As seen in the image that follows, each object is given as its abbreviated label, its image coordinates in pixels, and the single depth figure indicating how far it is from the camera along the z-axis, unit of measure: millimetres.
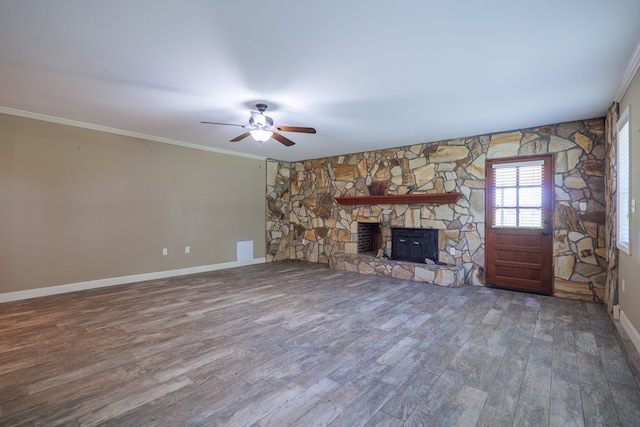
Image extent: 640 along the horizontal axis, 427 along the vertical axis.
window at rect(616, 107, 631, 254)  2986
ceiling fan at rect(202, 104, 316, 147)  3652
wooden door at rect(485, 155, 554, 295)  4438
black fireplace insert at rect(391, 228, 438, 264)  5512
